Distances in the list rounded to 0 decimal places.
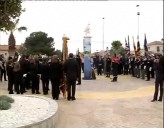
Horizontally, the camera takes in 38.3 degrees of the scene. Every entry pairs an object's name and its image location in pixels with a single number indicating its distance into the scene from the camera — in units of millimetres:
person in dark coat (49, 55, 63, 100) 9096
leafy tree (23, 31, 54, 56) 55126
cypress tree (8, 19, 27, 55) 28567
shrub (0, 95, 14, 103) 7175
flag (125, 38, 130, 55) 20935
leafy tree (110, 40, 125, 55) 48240
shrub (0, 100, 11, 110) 6509
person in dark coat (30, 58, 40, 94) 10386
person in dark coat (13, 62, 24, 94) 9883
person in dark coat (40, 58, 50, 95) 10197
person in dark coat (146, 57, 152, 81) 14867
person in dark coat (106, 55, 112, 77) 17343
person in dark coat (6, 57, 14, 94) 10169
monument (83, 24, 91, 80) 15255
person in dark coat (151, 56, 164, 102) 8768
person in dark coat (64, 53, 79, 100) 8907
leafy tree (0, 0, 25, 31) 7732
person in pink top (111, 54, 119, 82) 14358
